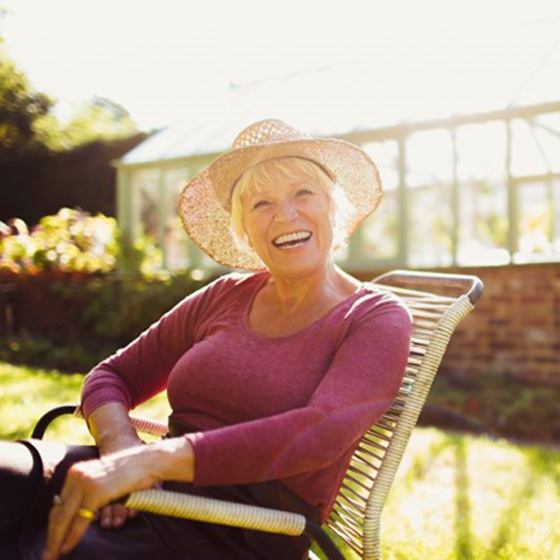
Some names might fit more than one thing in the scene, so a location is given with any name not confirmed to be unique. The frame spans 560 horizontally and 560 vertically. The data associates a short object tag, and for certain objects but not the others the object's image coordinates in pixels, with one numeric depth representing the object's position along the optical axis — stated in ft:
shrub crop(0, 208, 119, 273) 33.78
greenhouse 26.50
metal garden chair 6.44
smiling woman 5.32
